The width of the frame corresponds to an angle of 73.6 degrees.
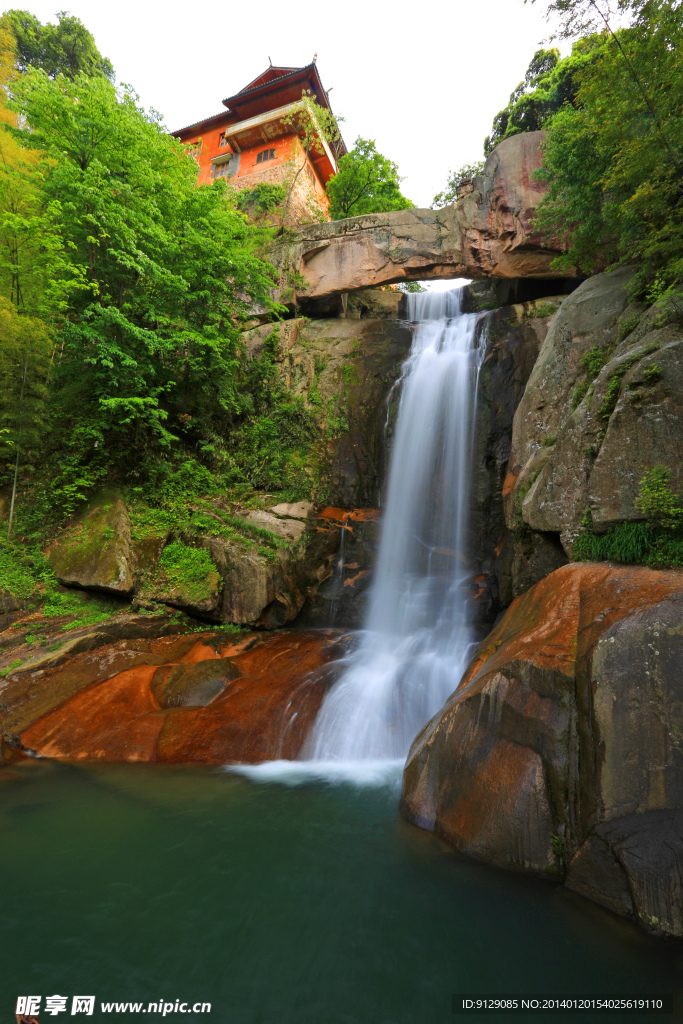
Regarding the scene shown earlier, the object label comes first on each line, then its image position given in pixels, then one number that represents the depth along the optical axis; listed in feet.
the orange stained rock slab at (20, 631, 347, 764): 19.76
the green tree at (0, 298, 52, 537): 29.81
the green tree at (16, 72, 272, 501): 29.71
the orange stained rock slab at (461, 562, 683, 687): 14.01
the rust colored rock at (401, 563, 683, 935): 11.12
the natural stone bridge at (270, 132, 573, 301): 45.60
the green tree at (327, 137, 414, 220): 69.05
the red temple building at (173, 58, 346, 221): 76.84
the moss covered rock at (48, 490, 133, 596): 28.14
